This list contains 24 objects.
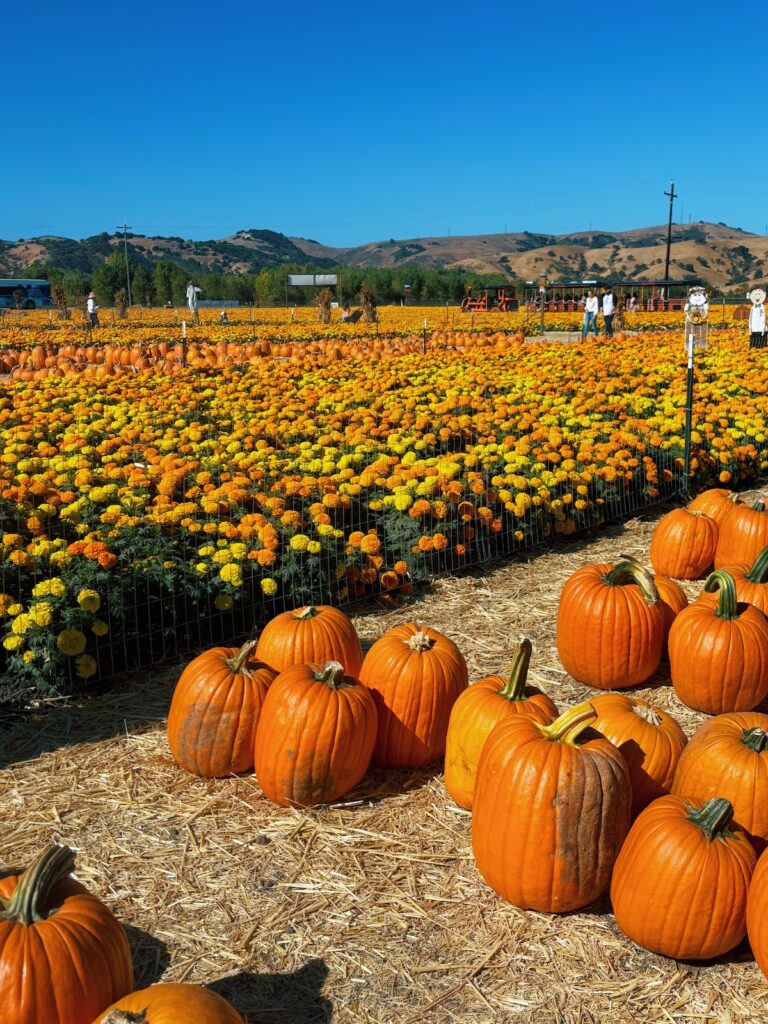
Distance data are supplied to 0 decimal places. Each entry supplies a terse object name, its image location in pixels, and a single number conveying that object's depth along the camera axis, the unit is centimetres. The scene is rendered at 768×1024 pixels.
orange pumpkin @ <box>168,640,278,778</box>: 372
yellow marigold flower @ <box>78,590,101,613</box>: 450
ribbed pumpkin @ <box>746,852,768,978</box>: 253
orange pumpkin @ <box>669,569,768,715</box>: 418
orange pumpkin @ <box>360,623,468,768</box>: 381
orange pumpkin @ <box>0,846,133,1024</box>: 214
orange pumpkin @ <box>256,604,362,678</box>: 406
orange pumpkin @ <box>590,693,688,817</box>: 324
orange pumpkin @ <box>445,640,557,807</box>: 336
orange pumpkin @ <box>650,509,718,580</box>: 614
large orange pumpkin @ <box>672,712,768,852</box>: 291
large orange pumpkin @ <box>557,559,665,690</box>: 453
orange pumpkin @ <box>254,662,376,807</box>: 350
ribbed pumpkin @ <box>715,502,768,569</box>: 579
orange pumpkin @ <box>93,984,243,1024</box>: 192
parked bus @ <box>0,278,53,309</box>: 6003
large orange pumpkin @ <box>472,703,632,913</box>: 285
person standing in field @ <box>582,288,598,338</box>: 2345
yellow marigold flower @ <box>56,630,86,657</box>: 443
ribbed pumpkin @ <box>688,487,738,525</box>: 643
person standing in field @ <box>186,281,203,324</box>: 3013
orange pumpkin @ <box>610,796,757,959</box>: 265
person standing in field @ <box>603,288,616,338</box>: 2372
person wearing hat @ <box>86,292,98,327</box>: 2839
